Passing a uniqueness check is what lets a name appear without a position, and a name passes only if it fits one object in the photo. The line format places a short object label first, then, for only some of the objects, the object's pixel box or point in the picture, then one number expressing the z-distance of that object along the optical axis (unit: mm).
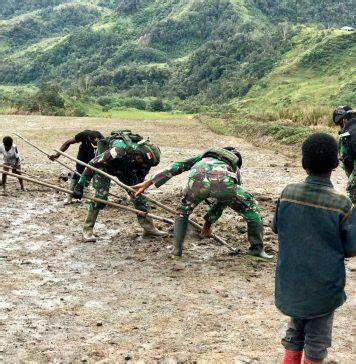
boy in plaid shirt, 2838
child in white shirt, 9953
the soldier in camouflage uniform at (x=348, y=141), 5930
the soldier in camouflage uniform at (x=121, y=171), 6570
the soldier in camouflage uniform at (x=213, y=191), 5570
